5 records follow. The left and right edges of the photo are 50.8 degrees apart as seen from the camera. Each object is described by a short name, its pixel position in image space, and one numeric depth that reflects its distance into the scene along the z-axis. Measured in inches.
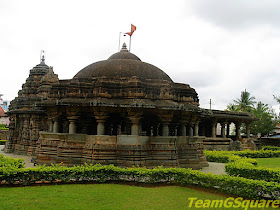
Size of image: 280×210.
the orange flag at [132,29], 632.4
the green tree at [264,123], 1445.6
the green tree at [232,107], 1743.4
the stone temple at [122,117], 428.5
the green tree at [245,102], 1699.1
